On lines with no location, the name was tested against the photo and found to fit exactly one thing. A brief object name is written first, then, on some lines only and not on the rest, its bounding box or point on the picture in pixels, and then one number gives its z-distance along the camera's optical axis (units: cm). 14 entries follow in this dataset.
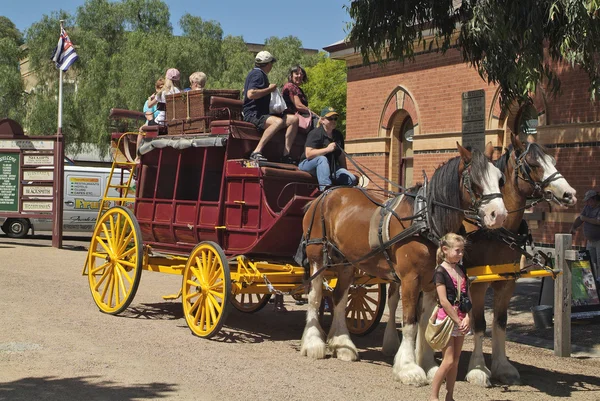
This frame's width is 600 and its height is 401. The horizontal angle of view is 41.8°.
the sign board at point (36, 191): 2002
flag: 2236
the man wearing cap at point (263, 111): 890
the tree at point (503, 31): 909
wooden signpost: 1995
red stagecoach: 856
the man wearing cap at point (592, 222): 1205
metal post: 1966
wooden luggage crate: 948
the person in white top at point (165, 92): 1082
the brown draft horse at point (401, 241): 655
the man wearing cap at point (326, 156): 863
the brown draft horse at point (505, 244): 677
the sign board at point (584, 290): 970
